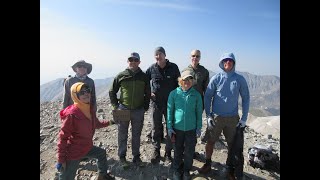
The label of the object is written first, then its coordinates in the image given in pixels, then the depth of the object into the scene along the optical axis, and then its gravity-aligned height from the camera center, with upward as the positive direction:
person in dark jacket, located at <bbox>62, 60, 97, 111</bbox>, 4.74 +0.27
